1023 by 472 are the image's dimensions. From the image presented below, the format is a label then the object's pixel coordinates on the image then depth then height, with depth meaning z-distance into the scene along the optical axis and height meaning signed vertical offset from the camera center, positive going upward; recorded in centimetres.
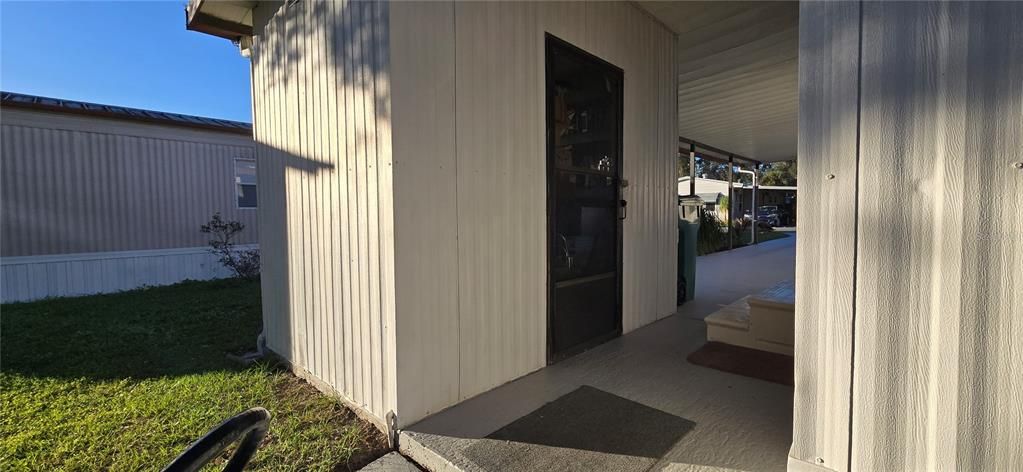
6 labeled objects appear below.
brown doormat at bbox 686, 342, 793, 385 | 295 -102
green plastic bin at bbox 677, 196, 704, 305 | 514 -47
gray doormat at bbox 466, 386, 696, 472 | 200 -107
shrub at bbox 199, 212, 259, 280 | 796 -51
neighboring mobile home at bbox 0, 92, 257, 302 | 671 +54
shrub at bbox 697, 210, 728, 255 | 1067 -43
